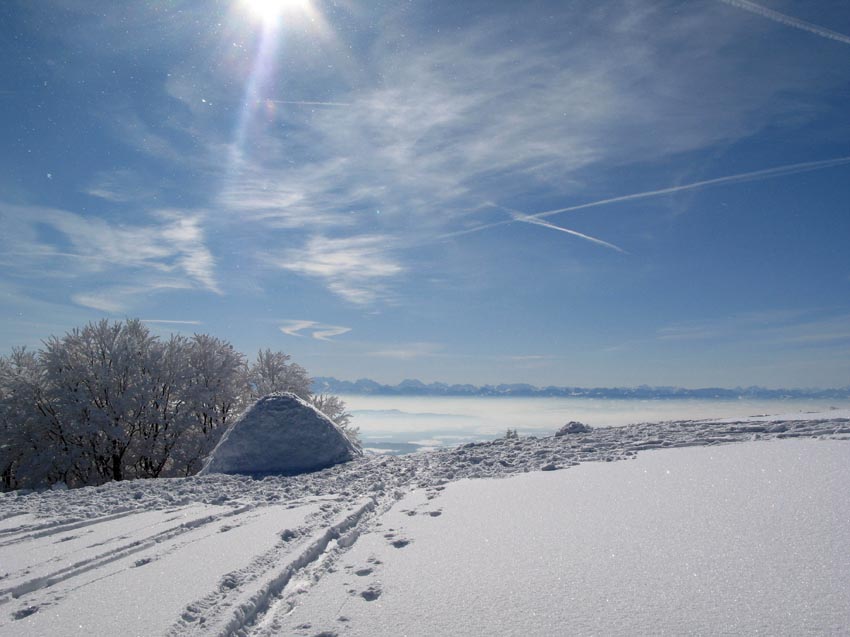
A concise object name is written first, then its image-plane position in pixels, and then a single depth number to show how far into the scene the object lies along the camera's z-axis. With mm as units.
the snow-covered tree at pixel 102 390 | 17172
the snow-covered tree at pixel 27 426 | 17425
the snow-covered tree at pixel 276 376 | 21062
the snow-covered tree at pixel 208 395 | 18328
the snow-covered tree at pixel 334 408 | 22859
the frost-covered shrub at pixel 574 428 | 11180
